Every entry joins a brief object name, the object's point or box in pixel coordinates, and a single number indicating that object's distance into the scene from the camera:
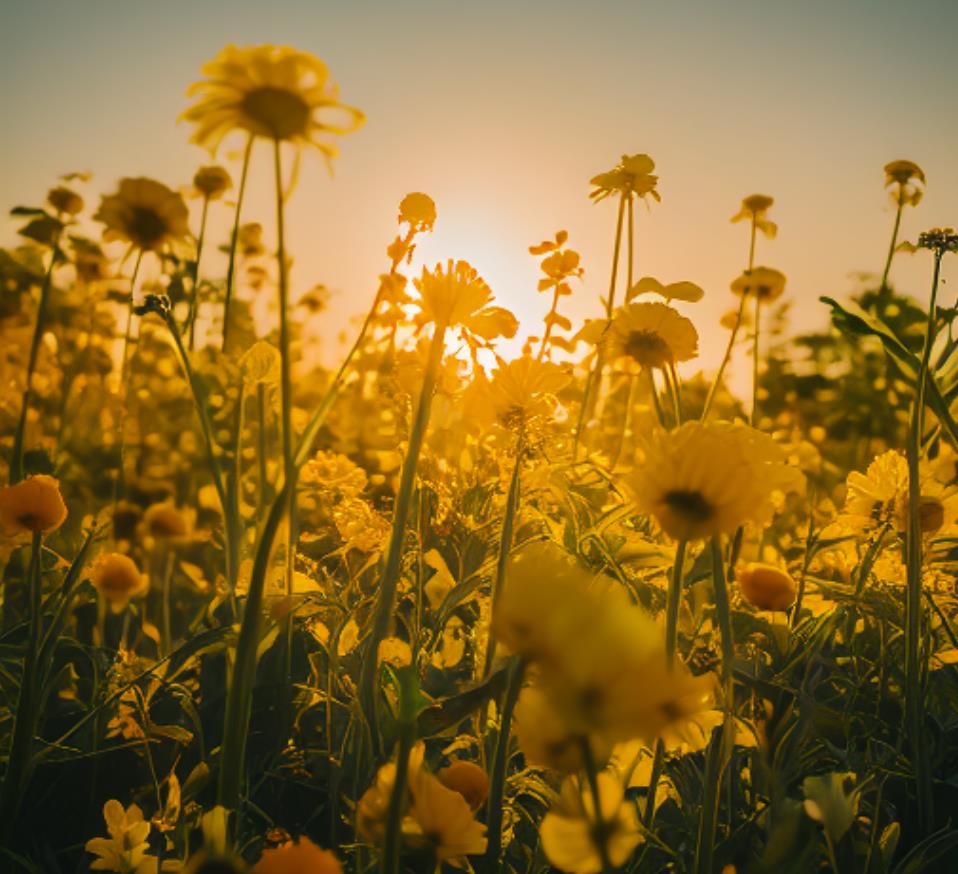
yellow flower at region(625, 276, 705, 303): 0.84
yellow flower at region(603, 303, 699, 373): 0.78
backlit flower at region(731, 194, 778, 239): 1.80
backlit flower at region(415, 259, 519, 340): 0.72
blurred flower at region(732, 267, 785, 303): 1.83
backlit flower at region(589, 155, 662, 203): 1.22
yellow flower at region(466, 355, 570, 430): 0.84
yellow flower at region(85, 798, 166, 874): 0.60
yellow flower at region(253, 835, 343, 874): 0.39
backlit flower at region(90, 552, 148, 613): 1.17
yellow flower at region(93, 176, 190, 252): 0.76
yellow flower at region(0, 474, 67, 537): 0.77
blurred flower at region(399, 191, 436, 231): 0.73
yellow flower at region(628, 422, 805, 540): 0.47
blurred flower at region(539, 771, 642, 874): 0.34
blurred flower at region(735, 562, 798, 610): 0.90
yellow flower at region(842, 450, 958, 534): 0.91
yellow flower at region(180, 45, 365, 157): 0.48
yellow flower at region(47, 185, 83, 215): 2.05
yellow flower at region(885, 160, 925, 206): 1.75
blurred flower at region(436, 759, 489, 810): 0.54
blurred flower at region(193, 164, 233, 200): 1.64
